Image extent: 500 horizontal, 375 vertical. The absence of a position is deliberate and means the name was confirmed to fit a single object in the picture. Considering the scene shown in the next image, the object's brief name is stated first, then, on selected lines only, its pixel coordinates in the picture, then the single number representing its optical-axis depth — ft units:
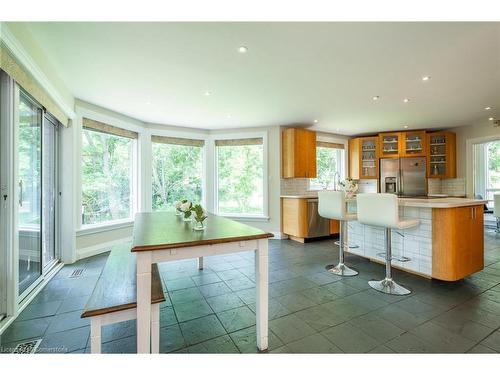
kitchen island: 8.17
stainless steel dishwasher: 15.30
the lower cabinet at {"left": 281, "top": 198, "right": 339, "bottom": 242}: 15.20
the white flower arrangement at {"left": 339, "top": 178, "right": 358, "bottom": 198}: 10.98
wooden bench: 4.08
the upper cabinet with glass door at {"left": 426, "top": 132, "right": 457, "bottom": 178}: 18.04
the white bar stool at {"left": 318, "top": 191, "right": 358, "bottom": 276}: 9.52
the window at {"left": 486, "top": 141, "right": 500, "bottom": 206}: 17.99
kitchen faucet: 19.54
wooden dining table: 4.28
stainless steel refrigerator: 18.19
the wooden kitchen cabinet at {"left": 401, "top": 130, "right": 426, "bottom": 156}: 17.87
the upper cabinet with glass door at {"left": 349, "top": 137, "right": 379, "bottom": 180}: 19.34
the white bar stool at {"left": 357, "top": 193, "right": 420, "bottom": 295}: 7.72
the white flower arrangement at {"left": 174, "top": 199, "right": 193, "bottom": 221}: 7.43
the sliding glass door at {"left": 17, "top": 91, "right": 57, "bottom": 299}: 7.56
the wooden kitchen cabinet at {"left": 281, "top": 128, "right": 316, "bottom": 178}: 16.10
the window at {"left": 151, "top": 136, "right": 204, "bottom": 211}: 16.34
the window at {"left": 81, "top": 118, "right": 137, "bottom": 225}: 12.65
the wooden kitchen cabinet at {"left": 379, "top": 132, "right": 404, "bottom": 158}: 18.42
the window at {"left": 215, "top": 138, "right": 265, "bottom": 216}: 17.46
